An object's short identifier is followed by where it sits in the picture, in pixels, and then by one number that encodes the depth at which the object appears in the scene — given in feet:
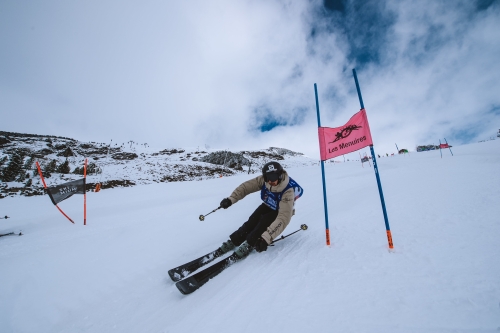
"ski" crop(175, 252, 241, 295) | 9.80
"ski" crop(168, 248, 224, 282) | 11.48
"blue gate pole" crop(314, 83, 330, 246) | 11.96
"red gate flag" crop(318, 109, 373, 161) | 11.65
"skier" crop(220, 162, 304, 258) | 12.01
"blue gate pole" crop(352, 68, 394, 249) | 10.05
